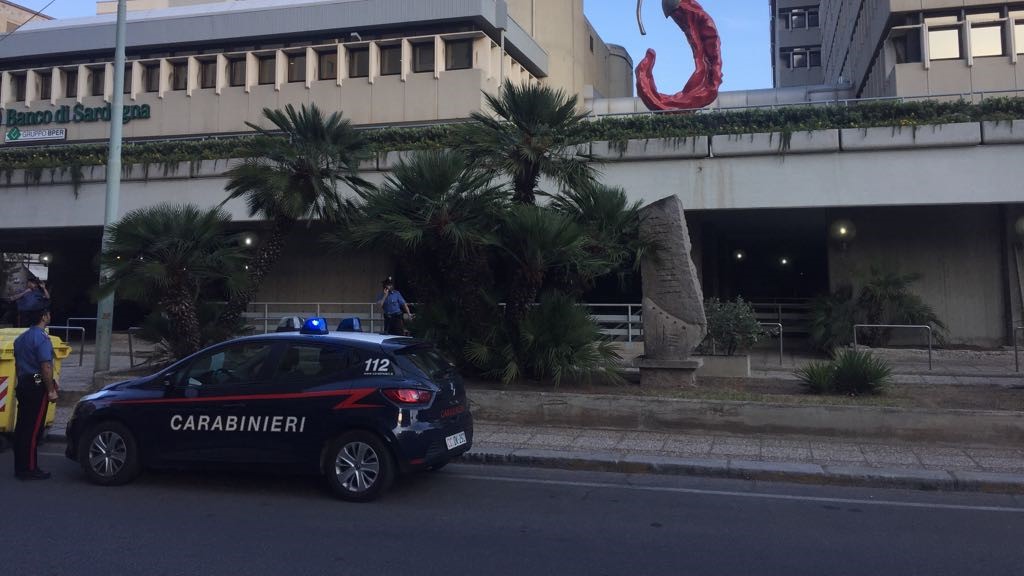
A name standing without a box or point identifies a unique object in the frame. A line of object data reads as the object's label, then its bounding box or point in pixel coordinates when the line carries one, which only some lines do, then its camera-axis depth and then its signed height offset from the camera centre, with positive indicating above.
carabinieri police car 6.86 -0.86
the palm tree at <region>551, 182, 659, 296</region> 11.61 +1.38
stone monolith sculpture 11.47 +0.25
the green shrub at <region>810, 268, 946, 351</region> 17.44 +0.17
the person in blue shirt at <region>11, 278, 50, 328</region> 14.79 +0.42
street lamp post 13.12 +2.55
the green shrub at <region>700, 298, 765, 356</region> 13.46 -0.15
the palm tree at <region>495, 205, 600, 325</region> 10.95 +1.05
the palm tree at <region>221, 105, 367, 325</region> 12.70 +2.48
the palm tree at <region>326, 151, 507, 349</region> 11.10 +1.40
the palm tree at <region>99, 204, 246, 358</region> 12.20 +0.96
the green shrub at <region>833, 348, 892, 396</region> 10.65 -0.77
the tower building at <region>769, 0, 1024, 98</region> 22.23 +8.18
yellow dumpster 9.07 -0.81
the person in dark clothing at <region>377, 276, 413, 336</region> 14.50 +0.22
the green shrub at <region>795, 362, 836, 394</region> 10.89 -0.82
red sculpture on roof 22.84 +7.44
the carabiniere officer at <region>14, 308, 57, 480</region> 7.67 -0.71
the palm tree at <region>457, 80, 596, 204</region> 11.45 +2.74
